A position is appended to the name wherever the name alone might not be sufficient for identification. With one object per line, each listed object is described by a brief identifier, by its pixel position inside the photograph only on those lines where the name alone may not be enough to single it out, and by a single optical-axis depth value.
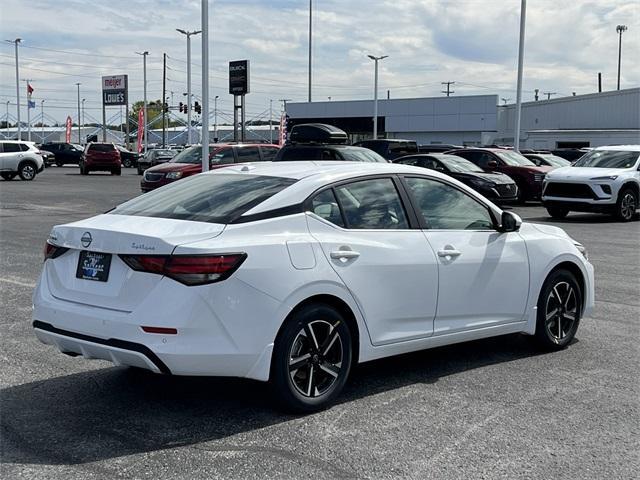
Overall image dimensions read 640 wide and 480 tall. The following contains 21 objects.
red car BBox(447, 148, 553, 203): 23.78
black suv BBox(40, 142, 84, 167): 60.25
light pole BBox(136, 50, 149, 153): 76.09
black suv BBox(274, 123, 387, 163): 18.62
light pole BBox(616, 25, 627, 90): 92.79
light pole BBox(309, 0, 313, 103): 60.72
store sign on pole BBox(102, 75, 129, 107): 86.56
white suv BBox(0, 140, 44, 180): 36.78
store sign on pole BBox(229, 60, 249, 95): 36.44
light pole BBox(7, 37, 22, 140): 72.76
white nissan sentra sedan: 4.45
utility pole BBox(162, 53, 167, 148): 81.10
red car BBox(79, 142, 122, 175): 44.75
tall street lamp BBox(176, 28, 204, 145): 50.91
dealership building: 57.03
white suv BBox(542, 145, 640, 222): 18.92
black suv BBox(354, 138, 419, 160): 27.72
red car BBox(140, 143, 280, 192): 22.28
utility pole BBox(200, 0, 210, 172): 21.38
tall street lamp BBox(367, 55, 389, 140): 59.50
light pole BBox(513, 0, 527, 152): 33.78
